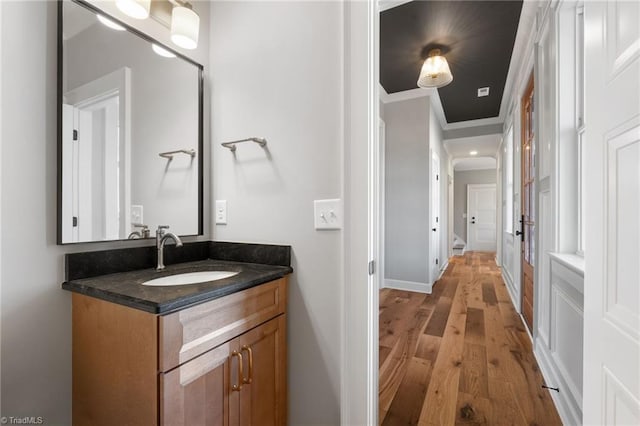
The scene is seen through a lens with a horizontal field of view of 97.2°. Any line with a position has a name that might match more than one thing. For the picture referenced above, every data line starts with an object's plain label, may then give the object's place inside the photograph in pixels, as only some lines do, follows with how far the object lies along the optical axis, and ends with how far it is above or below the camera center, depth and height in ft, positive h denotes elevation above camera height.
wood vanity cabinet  2.67 -1.64
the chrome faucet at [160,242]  4.16 -0.45
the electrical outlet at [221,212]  4.98 +0.00
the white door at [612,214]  1.97 -0.01
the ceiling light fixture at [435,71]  8.59 +4.29
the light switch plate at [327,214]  3.88 -0.03
